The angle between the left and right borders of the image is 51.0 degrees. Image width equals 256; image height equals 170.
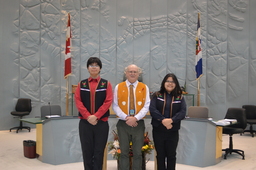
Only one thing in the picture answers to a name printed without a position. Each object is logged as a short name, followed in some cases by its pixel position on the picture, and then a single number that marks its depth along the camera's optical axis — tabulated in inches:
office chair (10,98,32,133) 317.1
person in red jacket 120.5
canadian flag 306.4
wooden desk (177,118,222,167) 176.6
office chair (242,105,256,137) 319.6
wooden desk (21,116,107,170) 177.8
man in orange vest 128.0
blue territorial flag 314.5
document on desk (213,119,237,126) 187.3
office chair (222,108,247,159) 212.4
